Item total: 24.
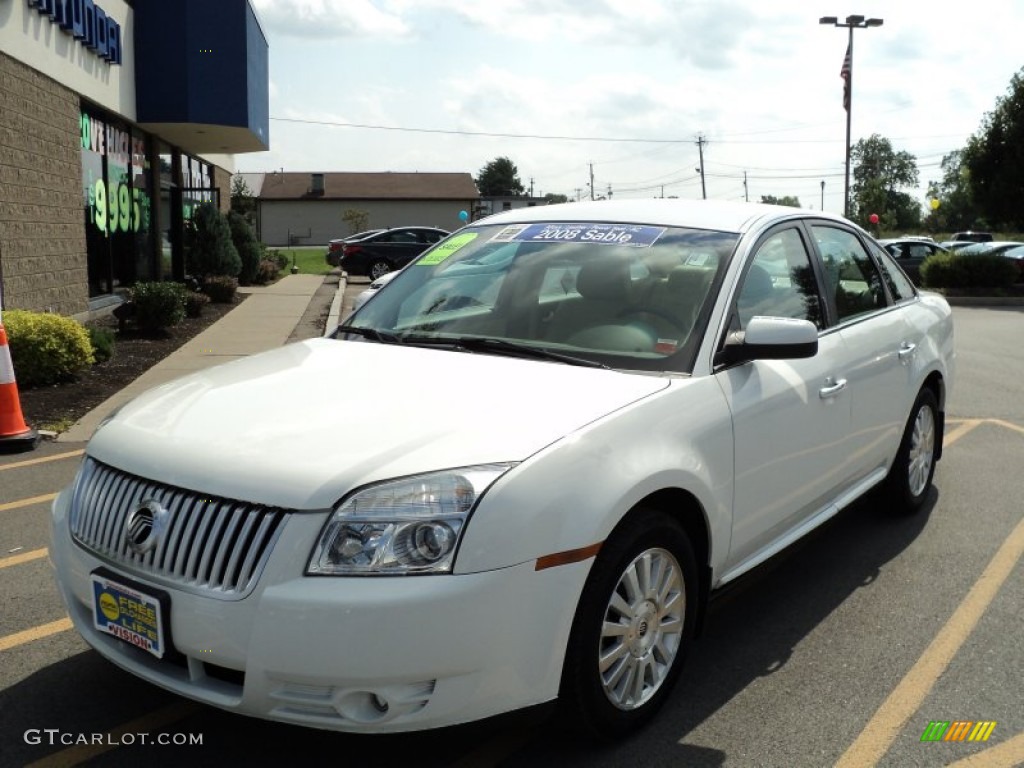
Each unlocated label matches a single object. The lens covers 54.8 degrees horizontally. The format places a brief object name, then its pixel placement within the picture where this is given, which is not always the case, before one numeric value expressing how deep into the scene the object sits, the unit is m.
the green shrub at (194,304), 15.38
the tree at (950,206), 110.69
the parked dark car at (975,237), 48.69
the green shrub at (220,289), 18.06
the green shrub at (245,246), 22.31
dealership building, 11.27
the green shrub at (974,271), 24.28
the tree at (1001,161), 29.08
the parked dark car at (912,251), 27.70
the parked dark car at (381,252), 27.64
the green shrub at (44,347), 8.85
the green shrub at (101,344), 10.31
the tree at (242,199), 45.88
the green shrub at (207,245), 19.48
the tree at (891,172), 125.56
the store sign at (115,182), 14.57
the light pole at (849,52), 31.55
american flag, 31.72
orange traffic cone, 6.79
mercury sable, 2.51
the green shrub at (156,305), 12.79
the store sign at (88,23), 11.97
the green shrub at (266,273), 23.76
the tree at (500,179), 141.00
